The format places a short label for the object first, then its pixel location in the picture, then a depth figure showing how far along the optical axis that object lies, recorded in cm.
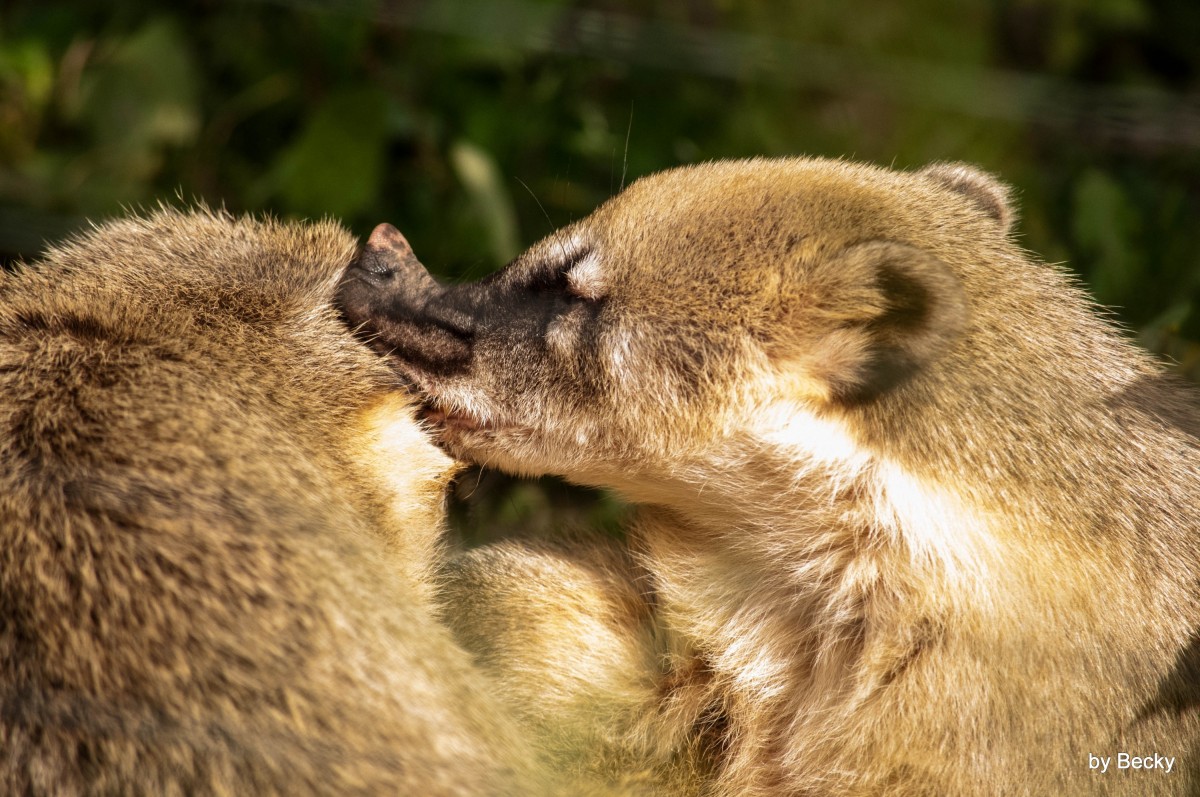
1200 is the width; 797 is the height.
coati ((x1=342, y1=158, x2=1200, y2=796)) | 363
